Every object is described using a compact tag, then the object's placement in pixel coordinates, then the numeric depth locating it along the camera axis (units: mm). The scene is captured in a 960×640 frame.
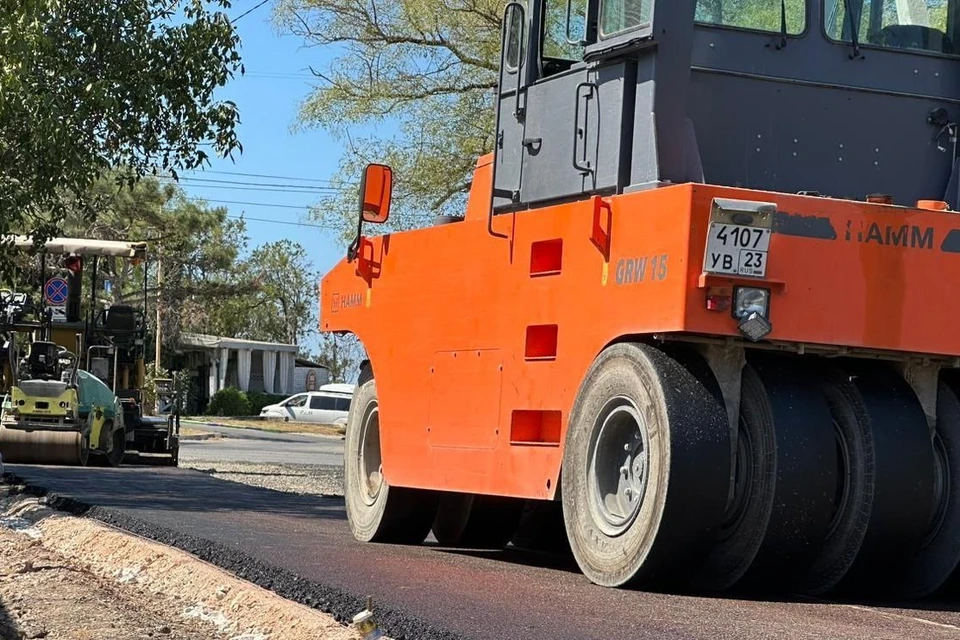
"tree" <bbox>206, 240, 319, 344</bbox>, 97625
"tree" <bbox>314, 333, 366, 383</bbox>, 102188
